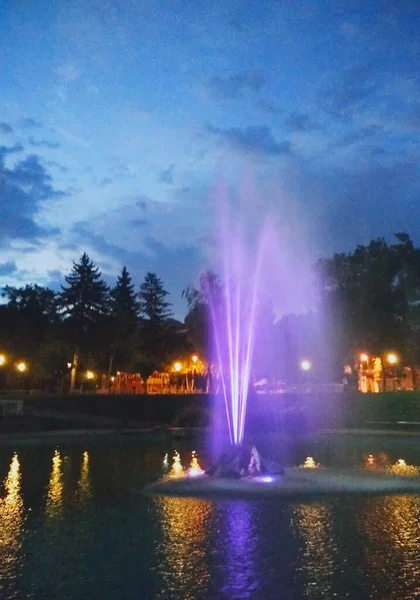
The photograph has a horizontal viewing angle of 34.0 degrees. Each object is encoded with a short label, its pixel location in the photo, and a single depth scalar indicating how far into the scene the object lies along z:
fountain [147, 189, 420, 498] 15.95
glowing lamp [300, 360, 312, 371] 56.16
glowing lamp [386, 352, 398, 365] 50.86
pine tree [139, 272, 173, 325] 98.51
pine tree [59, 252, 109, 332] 68.25
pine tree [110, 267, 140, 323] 90.44
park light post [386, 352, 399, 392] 50.97
